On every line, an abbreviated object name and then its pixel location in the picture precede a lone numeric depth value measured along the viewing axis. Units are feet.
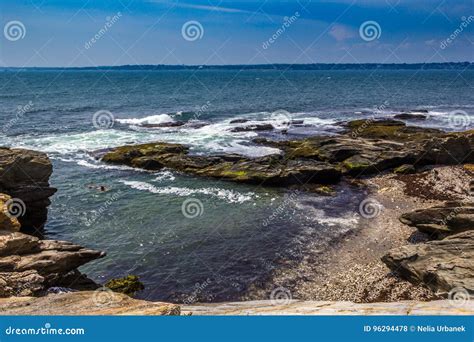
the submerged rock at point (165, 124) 242.17
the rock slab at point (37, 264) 53.47
